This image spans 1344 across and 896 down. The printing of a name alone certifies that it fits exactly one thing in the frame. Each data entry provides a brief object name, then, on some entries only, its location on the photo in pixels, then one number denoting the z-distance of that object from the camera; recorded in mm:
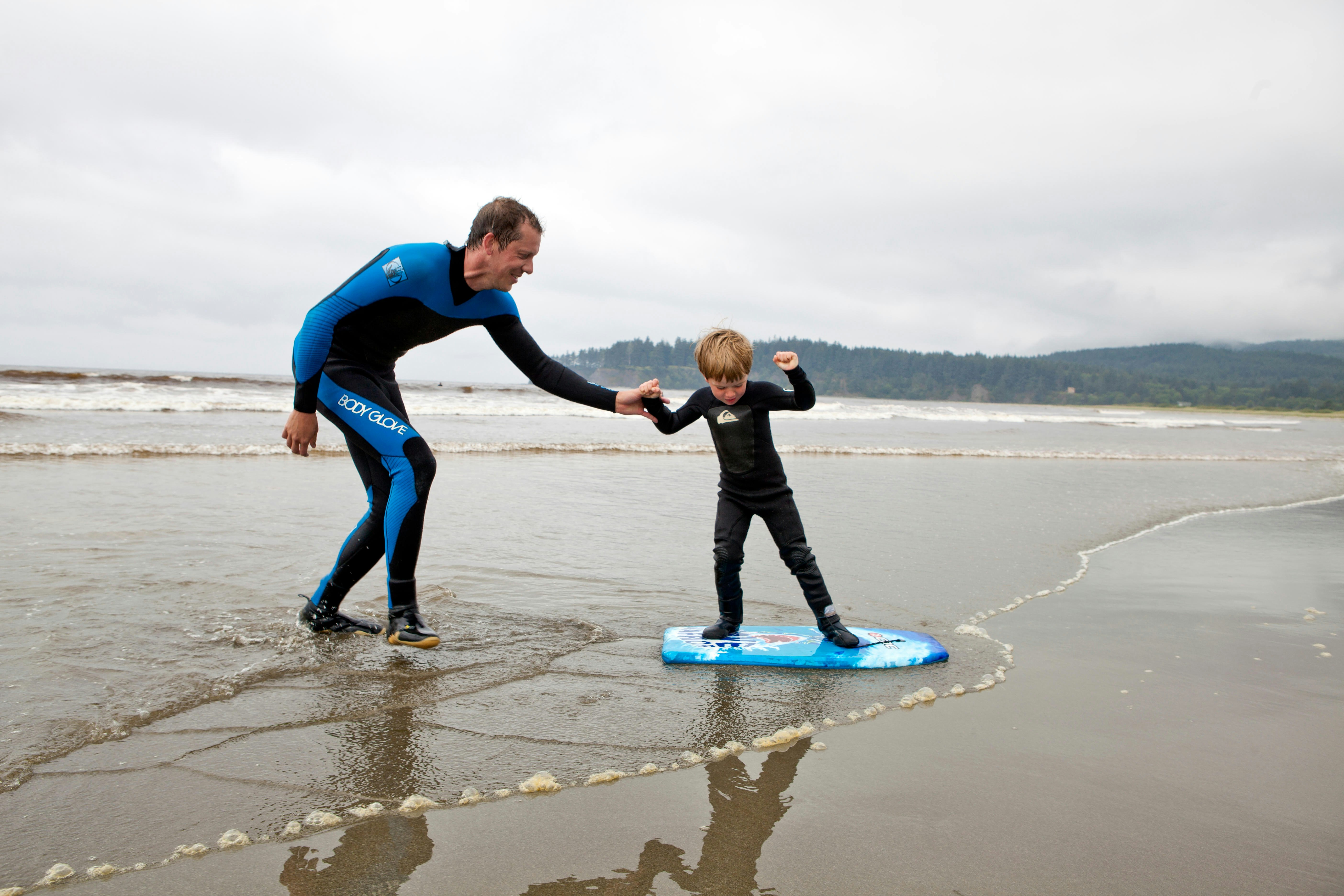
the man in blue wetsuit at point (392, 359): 3658
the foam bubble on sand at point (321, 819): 2184
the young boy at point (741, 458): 4062
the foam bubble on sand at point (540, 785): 2438
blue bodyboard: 3824
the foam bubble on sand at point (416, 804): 2295
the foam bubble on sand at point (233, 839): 2066
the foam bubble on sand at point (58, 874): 1890
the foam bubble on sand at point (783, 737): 2885
